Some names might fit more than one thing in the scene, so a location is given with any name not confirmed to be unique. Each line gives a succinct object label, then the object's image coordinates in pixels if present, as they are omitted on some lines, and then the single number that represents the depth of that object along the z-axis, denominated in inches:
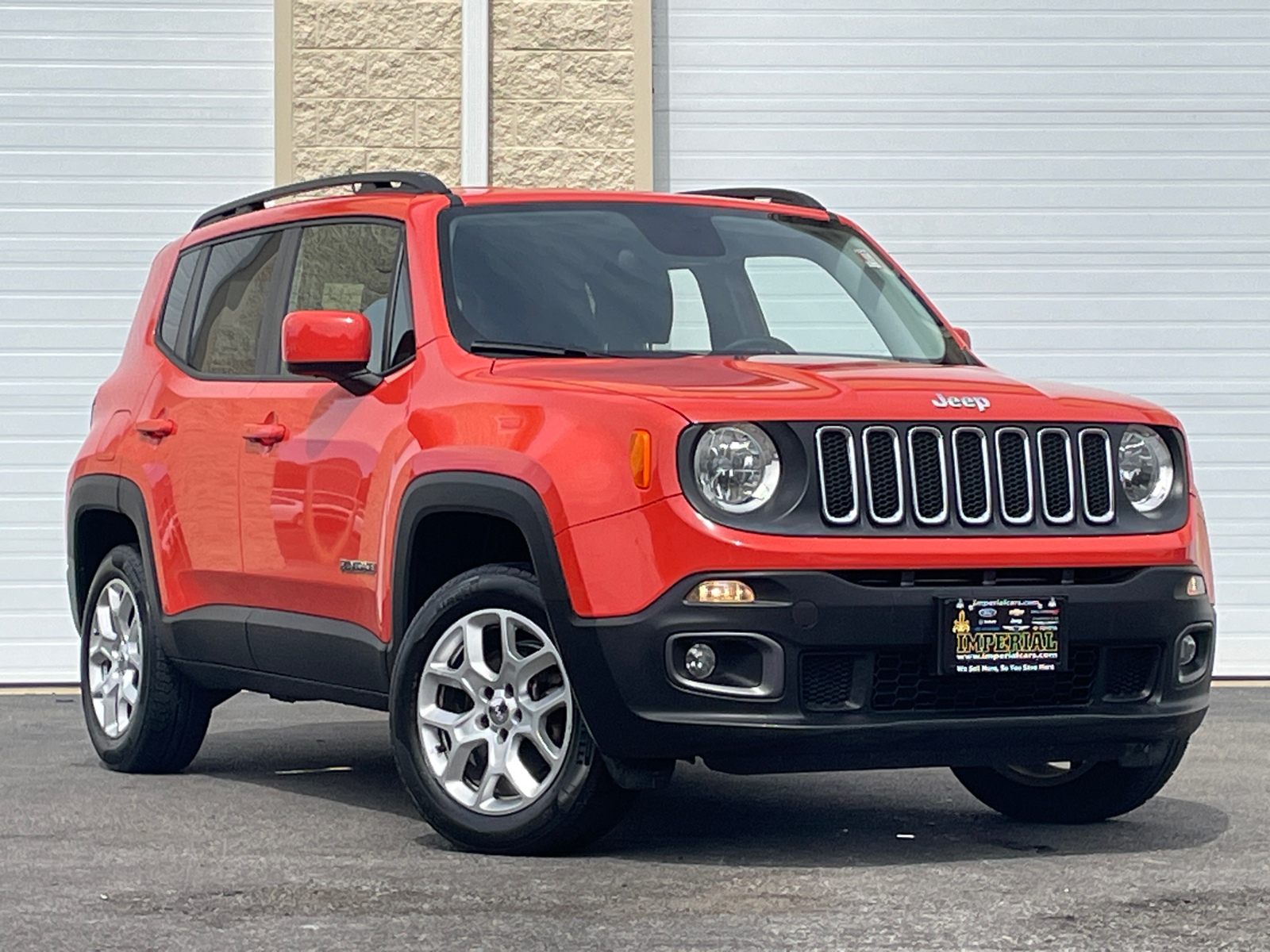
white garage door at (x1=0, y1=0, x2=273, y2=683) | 511.2
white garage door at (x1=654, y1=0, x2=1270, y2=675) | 517.0
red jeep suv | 224.2
